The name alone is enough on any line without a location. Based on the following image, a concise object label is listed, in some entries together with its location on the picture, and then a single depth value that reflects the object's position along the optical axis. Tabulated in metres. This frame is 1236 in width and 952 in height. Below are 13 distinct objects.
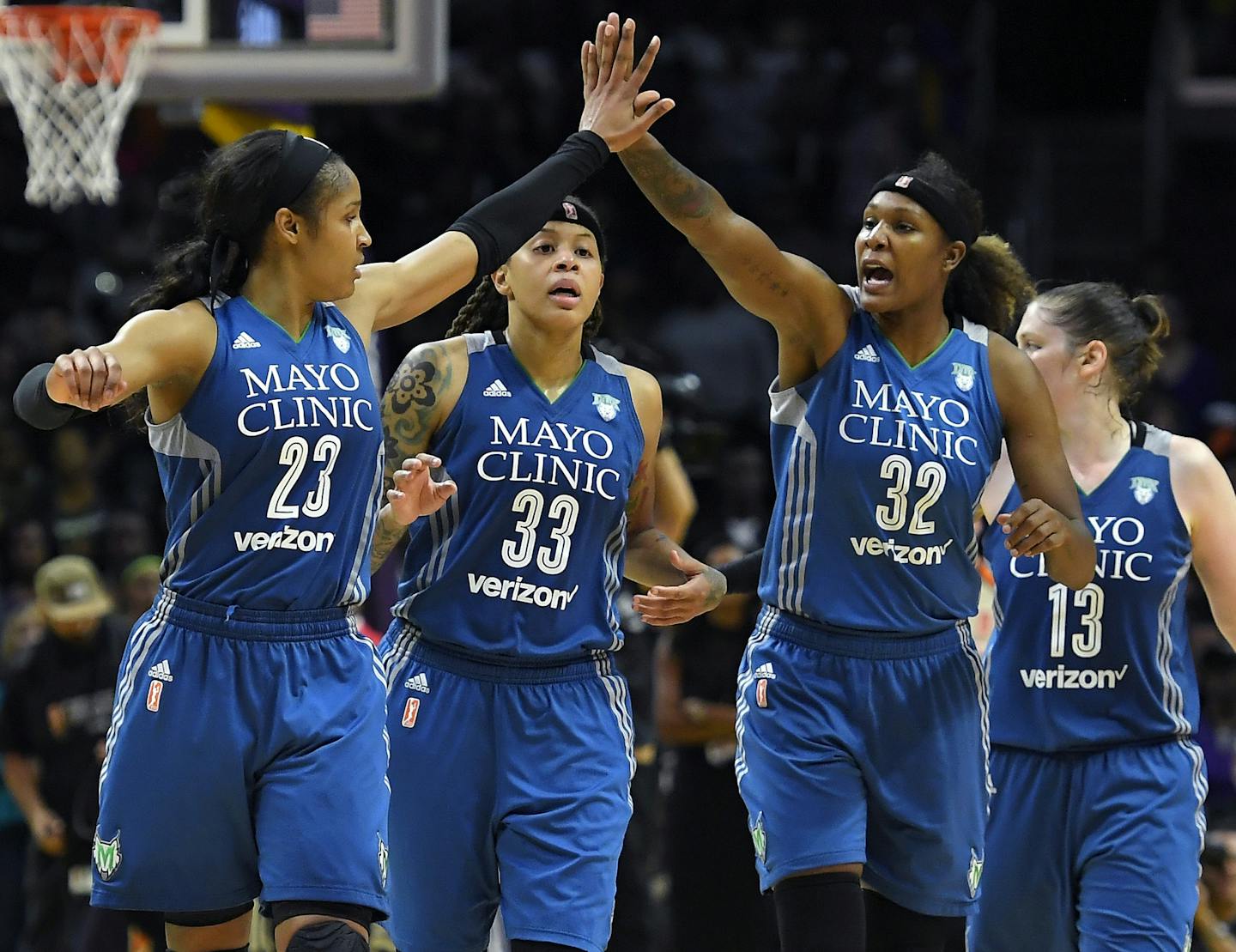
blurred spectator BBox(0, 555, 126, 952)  18.53
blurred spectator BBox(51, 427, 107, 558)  25.31
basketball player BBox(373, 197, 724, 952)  10.20
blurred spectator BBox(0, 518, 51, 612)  24.09
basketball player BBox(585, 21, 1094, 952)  10.20
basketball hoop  15.65
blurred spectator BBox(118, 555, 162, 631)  19.39
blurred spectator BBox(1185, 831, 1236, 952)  15.05
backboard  15.60
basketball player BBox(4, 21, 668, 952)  8.87
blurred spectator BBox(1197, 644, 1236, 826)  19.02
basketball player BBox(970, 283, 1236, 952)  10.96
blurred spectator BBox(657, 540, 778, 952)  17.67
